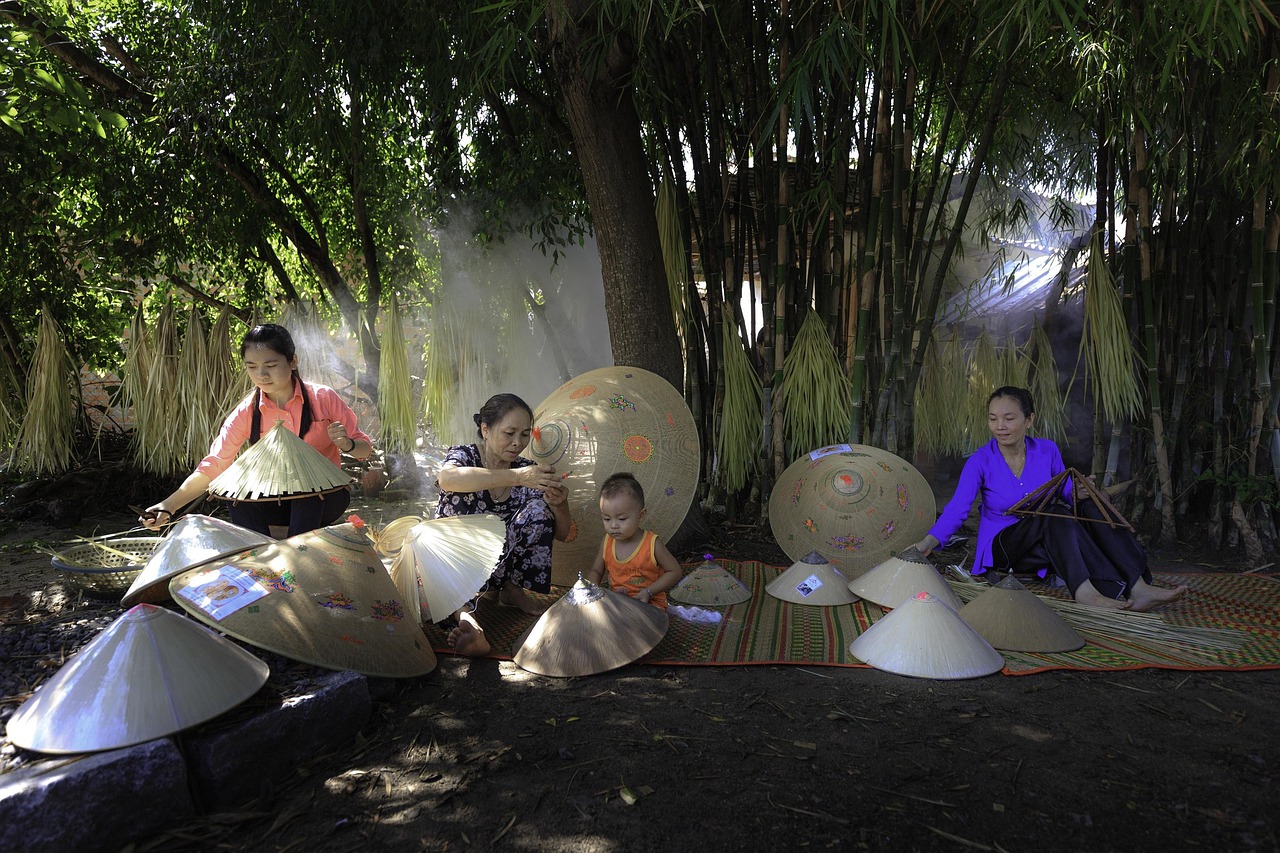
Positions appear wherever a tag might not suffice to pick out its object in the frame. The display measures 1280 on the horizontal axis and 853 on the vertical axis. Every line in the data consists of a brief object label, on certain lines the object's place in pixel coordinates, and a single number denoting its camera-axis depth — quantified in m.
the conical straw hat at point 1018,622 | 2.36
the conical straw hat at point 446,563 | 2.42
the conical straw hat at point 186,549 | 2.06
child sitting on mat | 2.74
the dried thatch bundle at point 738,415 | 3.92
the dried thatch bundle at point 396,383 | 4.59
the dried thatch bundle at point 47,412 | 4.85
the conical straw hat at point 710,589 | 2.90
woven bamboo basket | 2.58
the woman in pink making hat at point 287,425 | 2.73
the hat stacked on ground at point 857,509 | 3.25
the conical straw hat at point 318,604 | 1.91
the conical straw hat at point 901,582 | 2.63
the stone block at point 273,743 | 1.60
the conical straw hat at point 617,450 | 3.14
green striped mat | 2.29
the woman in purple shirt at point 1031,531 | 2.77
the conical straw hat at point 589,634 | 2.27
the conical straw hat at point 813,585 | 2.88
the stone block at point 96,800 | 1.37
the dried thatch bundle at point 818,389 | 3.73
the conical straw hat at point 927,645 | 2.19
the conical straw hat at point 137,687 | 1.53
